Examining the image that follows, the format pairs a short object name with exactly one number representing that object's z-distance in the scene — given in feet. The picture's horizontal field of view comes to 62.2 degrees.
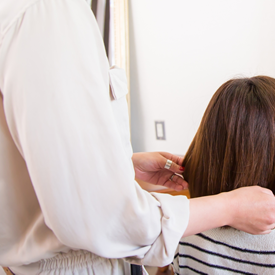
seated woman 2.30
